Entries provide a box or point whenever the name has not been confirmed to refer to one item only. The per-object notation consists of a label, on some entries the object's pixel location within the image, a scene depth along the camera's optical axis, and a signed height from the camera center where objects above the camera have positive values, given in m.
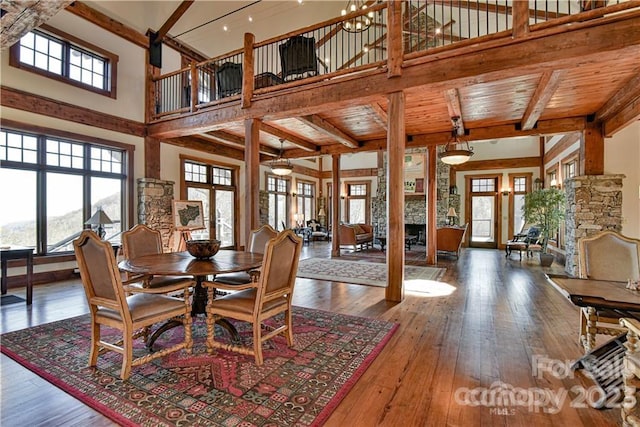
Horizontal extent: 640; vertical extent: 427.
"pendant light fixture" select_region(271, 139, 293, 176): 7.32 +1.07
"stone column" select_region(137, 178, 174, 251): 6.42 +0.16
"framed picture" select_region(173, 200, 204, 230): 6.87 -0.07
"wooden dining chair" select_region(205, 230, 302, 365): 2.38 -0.73
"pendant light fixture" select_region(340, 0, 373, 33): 6.65 +5.47
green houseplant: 7.04 +0.00
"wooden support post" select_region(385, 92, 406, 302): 4.05 +0.18
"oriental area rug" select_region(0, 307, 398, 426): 1.81 -1.19
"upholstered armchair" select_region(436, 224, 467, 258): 7.84 -0.69
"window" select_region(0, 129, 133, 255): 4.73 +0.43
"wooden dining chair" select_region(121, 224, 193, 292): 3.05 -0.41
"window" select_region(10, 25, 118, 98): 4.82 +2.66
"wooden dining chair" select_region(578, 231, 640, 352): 2.45 -0.45
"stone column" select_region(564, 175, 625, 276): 5.19 +0.11
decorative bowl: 2.90 -0.35
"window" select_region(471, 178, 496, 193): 10.73 +0.96
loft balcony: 3.17 +1.79
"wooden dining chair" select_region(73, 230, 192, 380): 2.15 -0.71
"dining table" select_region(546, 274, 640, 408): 1.80 -0.57
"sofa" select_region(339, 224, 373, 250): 8.97 -0.73
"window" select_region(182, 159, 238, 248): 7.92 +0.47
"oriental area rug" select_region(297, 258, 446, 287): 5.41 -1.19
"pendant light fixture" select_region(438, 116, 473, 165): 5.48 +1.04
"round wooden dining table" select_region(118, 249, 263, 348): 2.39 -0.47
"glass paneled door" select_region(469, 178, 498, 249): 10.65 -0.05
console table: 3.86 -0.57
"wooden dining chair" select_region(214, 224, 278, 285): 3.34 -0.44
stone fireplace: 10.90 +0.28
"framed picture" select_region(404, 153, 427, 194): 10.91 +1.45
